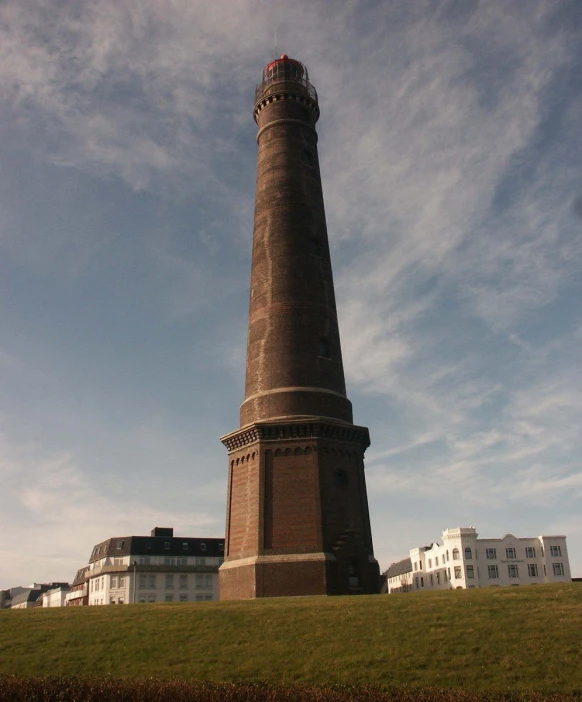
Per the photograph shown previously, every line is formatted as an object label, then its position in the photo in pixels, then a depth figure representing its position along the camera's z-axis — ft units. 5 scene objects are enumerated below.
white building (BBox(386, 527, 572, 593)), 310.04
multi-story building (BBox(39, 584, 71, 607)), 343.67
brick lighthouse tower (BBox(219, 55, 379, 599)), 101.30
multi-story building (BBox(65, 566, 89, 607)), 295.28
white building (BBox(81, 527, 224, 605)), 269.44
